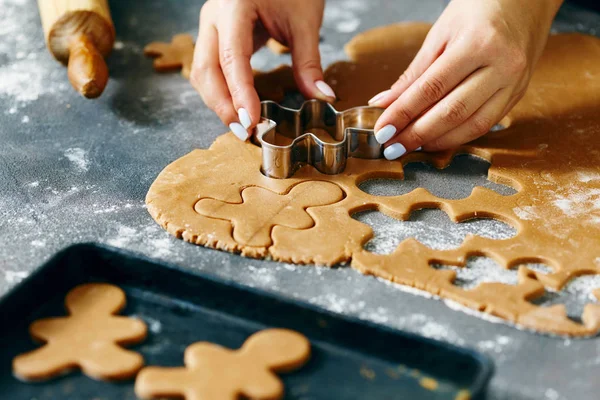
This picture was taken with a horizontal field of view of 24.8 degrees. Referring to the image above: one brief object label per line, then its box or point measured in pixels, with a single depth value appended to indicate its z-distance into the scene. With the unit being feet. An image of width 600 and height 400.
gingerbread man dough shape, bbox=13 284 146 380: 2.31
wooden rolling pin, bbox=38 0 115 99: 3.03
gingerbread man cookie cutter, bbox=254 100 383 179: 2.72
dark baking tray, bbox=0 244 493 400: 2.30
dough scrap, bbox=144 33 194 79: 3.24
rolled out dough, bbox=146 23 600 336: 2.47
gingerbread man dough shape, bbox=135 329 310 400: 2.27
